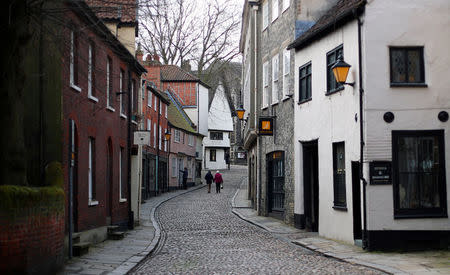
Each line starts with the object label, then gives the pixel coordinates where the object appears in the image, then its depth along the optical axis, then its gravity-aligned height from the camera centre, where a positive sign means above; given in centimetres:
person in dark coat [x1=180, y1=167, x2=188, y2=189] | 5069 -24
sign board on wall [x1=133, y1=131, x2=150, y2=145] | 1952 +127
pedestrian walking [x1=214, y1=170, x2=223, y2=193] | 4400 -23
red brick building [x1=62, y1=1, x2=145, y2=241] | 1326 +121
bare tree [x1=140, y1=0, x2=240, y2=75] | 4356 +987
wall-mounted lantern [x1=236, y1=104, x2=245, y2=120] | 2994 +315
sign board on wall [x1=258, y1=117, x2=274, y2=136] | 2340 +191
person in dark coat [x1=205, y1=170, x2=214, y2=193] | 4510 -20
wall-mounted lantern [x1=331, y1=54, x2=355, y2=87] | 1476 +255
